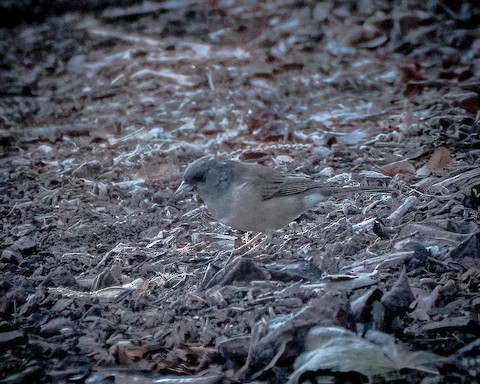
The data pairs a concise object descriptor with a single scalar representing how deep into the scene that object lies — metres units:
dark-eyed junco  7.62
